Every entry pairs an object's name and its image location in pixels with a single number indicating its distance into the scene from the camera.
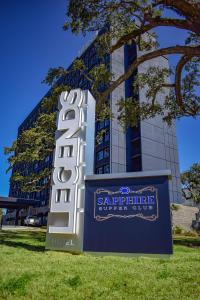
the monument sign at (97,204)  7.42
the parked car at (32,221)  48.53
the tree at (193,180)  42.56
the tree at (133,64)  11.16
